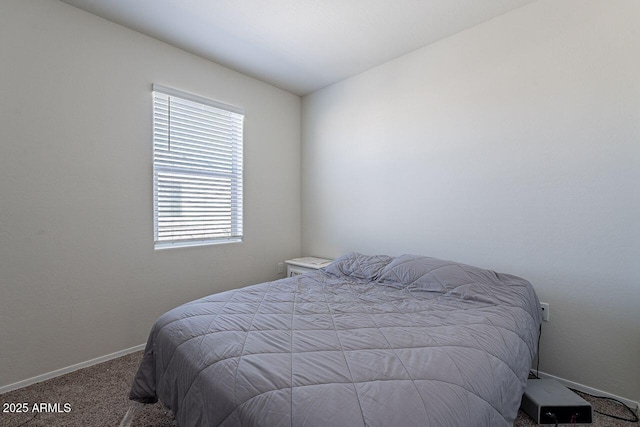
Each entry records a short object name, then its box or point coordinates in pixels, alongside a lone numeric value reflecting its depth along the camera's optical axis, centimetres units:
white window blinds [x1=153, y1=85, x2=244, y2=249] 253
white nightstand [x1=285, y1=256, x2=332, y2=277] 307
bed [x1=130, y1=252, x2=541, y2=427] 86
